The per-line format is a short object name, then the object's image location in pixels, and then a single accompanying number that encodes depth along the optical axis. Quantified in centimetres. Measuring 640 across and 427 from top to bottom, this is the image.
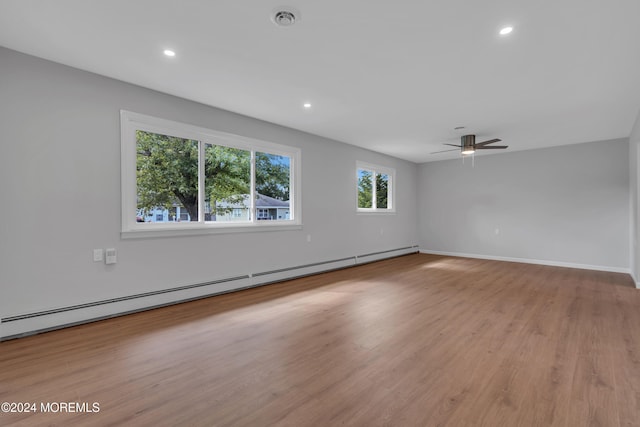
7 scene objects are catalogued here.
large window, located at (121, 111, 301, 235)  360
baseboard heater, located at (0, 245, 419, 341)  286
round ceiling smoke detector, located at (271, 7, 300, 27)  220
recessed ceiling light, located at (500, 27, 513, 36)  241
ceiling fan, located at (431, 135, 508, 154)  560
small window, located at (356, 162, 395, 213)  715
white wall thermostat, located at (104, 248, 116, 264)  331
